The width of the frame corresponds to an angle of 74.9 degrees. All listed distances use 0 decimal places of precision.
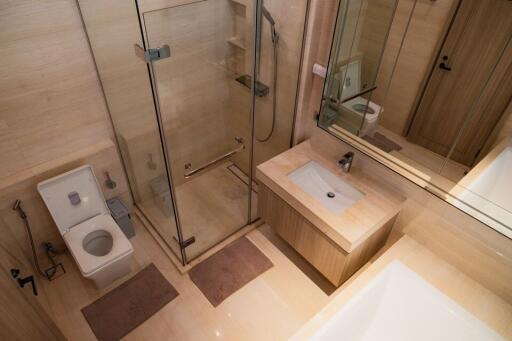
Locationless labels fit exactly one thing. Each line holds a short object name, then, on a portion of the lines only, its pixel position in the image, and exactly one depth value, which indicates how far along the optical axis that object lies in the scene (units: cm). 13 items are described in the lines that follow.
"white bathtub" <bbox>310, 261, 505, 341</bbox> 158
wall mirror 148
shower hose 226
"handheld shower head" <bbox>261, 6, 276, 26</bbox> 217
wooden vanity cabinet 191
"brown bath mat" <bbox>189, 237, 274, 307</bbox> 231
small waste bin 251
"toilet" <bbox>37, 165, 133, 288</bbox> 216
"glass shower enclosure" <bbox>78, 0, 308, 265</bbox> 185
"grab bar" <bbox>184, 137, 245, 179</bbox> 256
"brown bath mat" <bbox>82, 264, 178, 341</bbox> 210
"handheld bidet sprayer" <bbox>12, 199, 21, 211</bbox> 212
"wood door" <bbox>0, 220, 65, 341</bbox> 113
